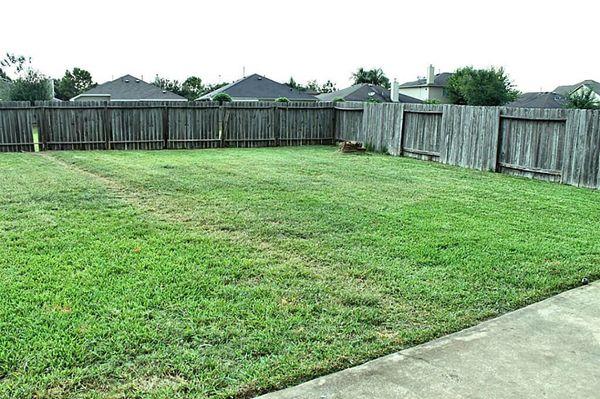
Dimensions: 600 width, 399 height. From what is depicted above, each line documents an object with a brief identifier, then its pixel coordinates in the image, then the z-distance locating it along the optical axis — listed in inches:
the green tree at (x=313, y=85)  2944.1
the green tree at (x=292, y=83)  2488.9
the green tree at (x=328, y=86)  2915.8
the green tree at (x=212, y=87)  2200.8
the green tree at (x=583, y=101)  1243.9
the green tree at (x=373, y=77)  2711.6
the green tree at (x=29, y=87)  1274.6
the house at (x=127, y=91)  1589.6
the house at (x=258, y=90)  1536.7
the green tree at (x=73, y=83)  2412.6
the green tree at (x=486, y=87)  1603.1
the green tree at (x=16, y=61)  1251.8
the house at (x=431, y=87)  2044.8
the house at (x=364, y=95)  1690.5
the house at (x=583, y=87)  1645.9
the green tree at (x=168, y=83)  2285.4
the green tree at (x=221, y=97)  1000.9
